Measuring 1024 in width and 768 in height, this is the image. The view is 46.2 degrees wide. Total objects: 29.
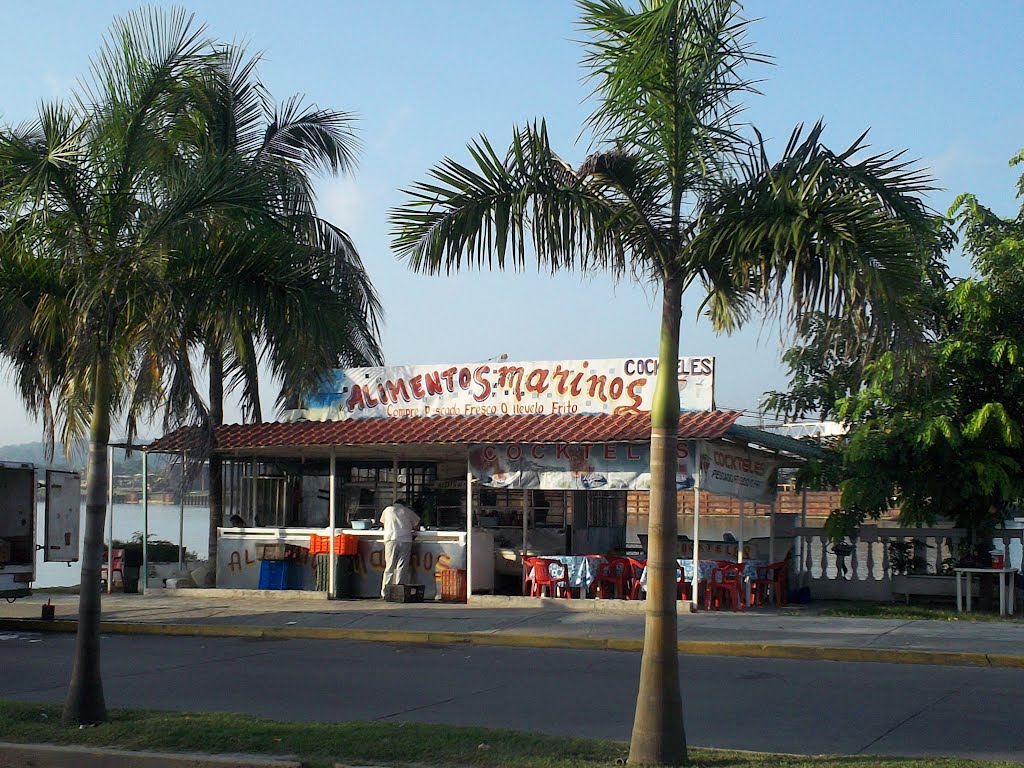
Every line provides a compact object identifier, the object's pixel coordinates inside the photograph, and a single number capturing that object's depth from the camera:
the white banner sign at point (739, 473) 18.70
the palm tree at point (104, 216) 9.52
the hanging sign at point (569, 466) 18.75
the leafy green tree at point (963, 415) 17.73
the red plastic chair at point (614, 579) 19.66
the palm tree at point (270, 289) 10.13
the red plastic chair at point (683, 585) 19.12
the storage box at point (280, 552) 21.97
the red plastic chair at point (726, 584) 18.91
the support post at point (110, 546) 22.55
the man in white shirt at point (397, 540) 20.50
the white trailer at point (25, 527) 19.39
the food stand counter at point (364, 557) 20.78
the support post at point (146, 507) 21.94
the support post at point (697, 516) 18.16
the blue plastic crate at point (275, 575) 21.88
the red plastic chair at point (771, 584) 20.06
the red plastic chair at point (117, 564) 23.41
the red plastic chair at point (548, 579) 19.64
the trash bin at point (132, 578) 23.31
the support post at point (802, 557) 21.61
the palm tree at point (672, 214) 7.72
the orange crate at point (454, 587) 20.41
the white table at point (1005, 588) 18.25
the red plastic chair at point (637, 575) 19.27
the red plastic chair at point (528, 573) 19.98
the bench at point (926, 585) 19.81
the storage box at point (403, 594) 20.38
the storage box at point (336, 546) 21.20
